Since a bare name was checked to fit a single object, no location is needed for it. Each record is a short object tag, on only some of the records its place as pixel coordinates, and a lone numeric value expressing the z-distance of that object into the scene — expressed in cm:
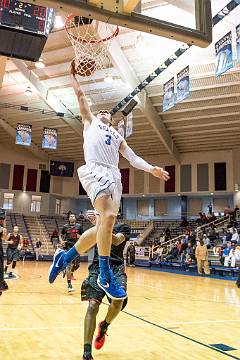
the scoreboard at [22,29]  603
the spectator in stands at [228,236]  1841
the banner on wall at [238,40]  990
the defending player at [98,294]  334
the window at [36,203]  3225
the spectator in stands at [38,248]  2528
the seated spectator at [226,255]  1557
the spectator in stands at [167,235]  2424
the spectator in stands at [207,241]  1917
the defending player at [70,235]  845
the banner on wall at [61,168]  3069
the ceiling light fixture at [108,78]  1679
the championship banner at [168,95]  1472
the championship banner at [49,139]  2088
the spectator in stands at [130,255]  2170
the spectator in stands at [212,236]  2009
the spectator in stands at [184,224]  2633
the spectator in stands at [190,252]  1791
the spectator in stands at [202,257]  1577
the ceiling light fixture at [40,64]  1694
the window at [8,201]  3122
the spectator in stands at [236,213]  2313
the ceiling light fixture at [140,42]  1430
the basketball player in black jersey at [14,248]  1207
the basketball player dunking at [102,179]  319
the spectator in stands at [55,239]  2415
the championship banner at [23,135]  2041
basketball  586
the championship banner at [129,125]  1676
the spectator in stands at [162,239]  2380
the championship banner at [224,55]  1075
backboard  335
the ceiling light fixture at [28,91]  1975
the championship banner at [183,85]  1355
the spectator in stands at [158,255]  2117
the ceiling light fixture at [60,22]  873
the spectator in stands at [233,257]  1500
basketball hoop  622
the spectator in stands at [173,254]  2006
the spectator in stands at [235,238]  1706
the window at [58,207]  3381
